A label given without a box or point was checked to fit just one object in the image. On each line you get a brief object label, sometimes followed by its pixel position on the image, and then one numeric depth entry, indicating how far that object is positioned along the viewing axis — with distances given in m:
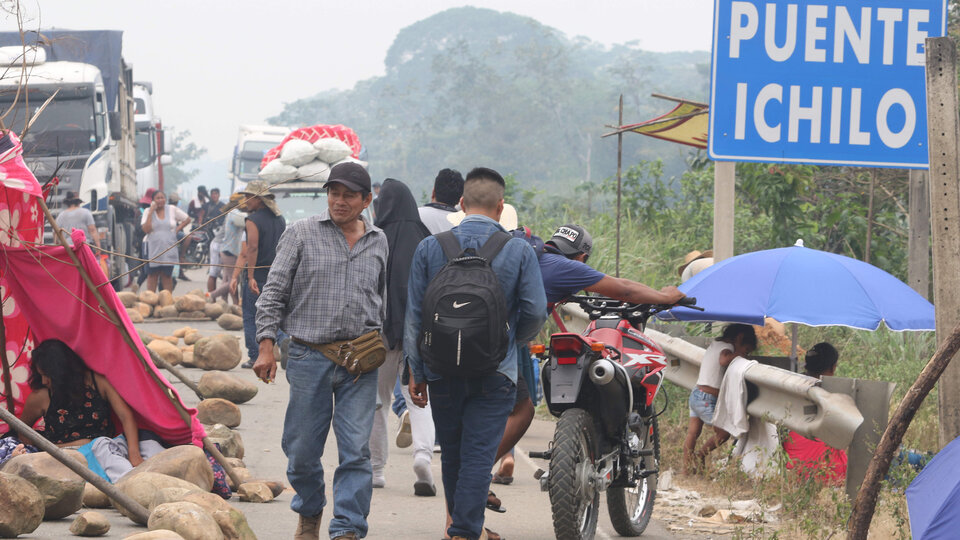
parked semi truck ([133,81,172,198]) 66.35
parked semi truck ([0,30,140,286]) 39.09
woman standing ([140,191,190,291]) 36.41
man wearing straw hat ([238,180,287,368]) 21.94
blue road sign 16.50
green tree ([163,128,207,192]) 184.30
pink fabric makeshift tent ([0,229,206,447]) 13.61
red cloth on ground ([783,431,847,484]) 13.74
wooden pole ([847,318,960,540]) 9.47
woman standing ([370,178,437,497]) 14.38
